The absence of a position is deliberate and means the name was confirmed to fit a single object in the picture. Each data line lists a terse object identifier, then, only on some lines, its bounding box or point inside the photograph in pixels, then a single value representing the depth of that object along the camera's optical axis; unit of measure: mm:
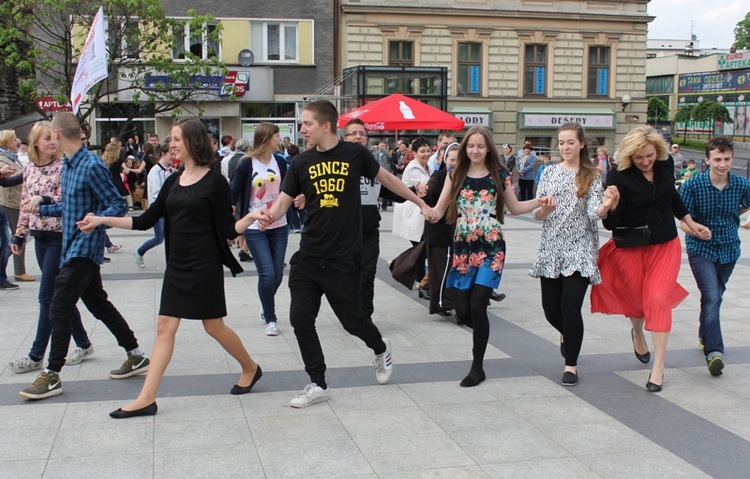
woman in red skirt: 5523
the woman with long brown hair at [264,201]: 7039
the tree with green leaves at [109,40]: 18734
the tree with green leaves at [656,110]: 70562
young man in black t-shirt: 4992
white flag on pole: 9078
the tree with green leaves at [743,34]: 82438
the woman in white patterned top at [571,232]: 5520
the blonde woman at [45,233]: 5586
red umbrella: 14820
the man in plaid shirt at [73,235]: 5141
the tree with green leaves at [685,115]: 64506
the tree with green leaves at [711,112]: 60281
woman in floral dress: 5484
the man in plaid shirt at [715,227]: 5984
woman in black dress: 4793
